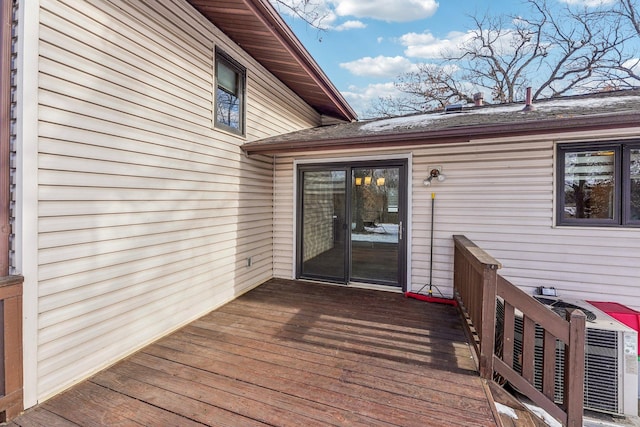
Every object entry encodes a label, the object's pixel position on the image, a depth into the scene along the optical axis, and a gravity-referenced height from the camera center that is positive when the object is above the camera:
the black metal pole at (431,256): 4.50 -0.71
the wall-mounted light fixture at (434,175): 4.39 +0.54
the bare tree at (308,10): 5.31 +3.70
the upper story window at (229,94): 3.99 +1.64
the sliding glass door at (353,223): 4.76 -0.24
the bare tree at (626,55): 9.34 +5.31
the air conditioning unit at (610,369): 2.77 -1.51
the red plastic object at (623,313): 3.14 -1.12
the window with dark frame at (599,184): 3.60 +0.38
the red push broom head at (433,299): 4.28 -1.33
